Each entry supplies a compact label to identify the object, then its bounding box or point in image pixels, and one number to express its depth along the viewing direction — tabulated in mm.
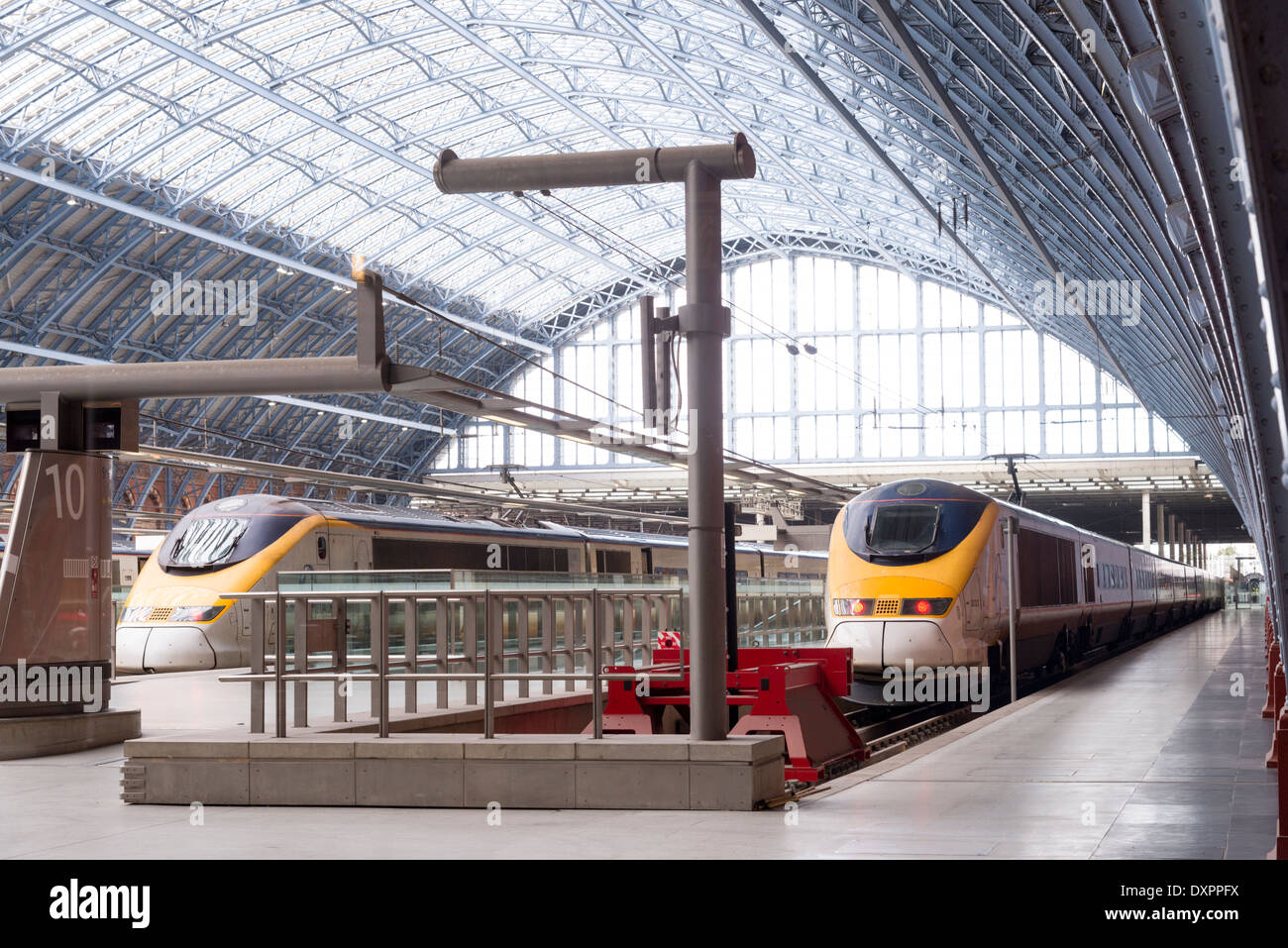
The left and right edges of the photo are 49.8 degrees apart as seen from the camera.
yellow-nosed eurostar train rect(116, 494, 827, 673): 23234
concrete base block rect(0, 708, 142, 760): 12273
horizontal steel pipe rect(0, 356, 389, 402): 11508
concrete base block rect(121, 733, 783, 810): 9133
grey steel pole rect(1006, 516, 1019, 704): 19828
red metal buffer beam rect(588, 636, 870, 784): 11836
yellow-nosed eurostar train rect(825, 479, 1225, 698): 19234
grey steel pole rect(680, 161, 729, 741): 9461
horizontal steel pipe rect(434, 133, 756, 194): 9469
